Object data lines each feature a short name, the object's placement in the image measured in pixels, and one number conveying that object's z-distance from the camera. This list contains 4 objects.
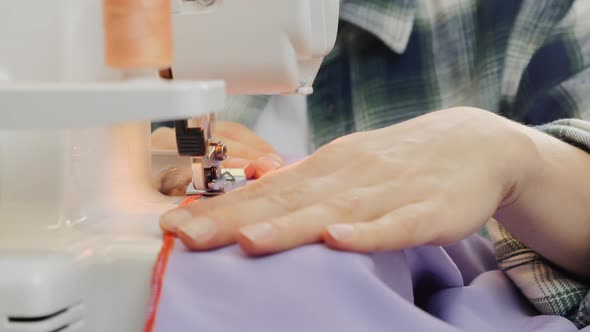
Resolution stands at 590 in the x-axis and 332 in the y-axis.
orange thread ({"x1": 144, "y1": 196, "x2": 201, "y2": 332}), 0.59
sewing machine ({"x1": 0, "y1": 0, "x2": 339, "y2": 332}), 0.57
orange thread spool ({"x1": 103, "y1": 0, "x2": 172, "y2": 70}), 0.61
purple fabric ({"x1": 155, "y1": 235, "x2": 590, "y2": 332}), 0.58
